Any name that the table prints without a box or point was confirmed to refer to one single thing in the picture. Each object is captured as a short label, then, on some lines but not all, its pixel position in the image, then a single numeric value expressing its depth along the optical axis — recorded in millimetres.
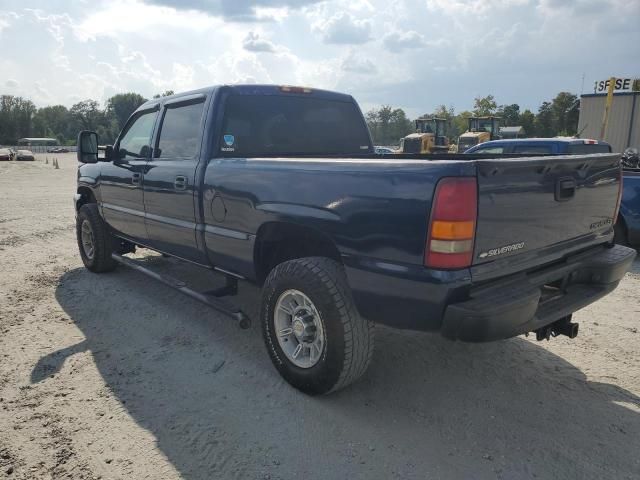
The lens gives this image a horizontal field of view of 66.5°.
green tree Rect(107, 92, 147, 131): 130700
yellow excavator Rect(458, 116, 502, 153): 29156
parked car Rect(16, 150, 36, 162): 43769
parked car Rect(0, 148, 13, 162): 41781
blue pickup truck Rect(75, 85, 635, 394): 2377
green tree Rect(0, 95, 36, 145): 105312
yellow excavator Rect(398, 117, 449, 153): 22219
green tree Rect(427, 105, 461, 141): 78712
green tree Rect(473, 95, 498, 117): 73750
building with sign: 27297
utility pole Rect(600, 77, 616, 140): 20406
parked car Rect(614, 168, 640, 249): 6621
